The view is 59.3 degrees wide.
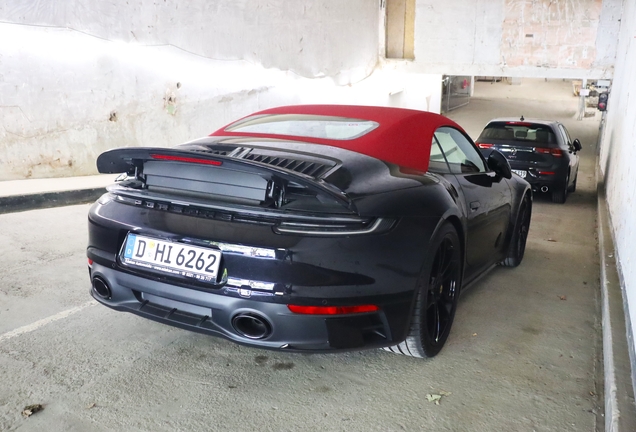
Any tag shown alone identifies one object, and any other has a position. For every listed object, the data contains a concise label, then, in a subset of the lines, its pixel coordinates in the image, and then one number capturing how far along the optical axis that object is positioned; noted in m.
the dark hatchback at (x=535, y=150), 8.70
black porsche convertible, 2.47
